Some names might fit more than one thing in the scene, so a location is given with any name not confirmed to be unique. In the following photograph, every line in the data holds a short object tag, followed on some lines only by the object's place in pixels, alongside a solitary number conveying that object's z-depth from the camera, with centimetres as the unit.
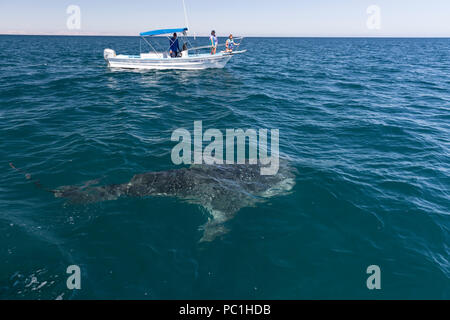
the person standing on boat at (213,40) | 3243
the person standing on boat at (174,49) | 3350
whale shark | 867
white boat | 3325
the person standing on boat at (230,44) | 3342
